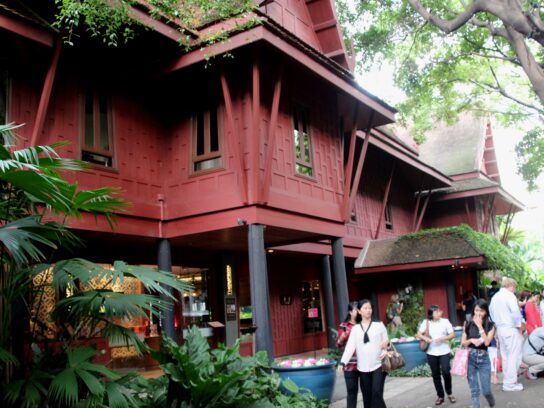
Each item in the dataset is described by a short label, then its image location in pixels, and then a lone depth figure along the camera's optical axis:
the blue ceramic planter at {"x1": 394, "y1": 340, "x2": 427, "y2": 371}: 11.32
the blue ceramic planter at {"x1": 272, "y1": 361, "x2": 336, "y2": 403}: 8.11
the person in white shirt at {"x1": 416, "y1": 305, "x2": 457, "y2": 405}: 7.88
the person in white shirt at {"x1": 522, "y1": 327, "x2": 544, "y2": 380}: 9.32
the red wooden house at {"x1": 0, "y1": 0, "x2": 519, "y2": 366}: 9.53
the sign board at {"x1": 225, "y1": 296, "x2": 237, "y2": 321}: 13.67
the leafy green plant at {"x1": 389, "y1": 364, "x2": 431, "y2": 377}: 11.09
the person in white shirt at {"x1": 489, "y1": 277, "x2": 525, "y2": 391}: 8.51
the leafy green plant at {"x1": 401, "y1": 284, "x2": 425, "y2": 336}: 17.28
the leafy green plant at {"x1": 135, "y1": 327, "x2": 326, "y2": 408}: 6.06
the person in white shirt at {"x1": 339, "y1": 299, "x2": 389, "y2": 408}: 6.39
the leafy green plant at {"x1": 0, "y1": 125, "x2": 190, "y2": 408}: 4.84
